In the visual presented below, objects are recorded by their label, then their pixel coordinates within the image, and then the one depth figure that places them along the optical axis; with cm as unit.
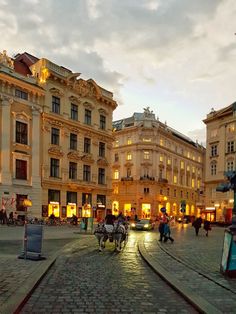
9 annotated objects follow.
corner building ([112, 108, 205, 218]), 5759
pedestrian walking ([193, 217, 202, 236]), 2226
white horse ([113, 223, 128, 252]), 1199
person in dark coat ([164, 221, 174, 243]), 1587
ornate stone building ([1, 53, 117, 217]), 3201
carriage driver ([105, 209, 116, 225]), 1208
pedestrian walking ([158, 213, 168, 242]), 1650
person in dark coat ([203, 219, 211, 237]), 2227
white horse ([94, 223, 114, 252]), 1185
